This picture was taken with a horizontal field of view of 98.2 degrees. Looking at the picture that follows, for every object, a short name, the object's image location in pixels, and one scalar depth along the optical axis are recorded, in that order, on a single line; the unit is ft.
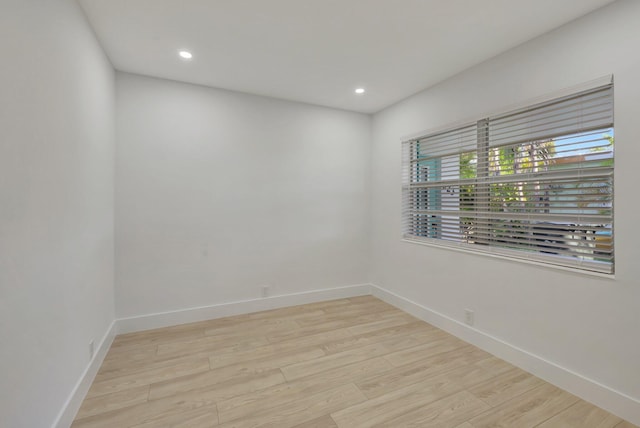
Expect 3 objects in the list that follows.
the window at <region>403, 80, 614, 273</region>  6.09
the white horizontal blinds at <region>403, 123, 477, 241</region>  9.25
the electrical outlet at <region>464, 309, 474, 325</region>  8.59
